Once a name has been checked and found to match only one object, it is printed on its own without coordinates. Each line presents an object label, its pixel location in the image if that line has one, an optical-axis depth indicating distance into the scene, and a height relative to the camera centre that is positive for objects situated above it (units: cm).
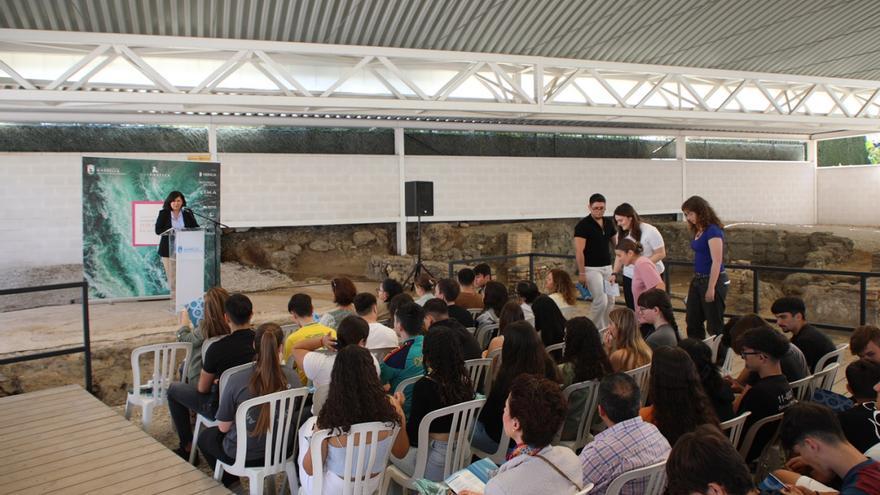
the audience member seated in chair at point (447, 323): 372 -47
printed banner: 770 +41
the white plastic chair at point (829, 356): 368 -67
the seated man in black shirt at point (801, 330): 388 -55
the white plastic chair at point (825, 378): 327 -72
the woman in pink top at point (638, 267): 484 -20
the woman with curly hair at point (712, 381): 288 -63
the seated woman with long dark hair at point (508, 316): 392 -45
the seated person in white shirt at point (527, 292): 492 -38
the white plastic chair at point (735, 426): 259 -76
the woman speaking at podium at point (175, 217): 706 +30
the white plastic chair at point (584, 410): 317 -85
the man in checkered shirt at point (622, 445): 229 -72
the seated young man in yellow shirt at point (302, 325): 387 -50
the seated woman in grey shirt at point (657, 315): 378 -44
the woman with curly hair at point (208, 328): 389 -50
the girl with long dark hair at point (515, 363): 302 -56
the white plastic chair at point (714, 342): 424 -67
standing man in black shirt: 595 -14
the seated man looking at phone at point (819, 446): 206 -67
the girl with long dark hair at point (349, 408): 262 -66
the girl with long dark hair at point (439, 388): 290 -65
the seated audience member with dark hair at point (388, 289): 482 -35
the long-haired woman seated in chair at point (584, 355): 331 -58
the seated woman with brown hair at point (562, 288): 520 -38
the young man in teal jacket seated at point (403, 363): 352 -65
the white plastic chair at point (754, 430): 285 -83
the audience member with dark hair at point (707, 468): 179 -63
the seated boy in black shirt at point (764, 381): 294 -65
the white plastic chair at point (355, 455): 264 -86
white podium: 677 -21
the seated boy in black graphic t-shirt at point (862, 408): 249 -67
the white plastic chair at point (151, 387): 425 -96
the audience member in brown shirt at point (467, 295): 537 -44
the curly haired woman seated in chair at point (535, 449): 208 -69
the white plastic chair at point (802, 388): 317 -74
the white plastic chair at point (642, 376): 338 -71
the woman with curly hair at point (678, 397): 254 -61
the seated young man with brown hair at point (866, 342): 312 -50
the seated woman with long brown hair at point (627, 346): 347 -57
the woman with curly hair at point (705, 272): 490 -25
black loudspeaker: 1011 +68
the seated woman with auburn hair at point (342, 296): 440 -36
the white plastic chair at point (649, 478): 219 -82
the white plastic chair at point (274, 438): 305 -94
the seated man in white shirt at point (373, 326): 396 -51
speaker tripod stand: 946 -37
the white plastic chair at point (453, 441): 279 -88
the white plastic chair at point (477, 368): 366 -72
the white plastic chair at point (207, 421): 326 -97
